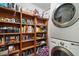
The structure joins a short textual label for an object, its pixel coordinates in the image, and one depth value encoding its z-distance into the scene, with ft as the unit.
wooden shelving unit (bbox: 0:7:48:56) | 4.59
